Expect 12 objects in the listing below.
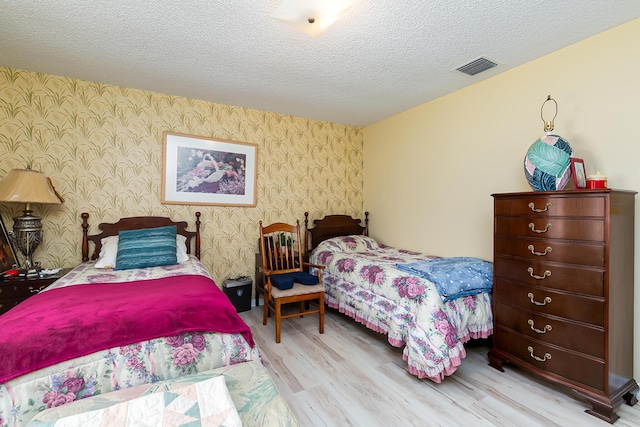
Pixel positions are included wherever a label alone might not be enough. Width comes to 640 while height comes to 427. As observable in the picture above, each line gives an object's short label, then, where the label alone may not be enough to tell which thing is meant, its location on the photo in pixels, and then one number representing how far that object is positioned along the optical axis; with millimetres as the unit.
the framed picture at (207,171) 3422
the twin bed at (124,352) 1246
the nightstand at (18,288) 2352
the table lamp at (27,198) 2445
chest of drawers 1800
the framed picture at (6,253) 2627
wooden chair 2949
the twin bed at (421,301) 2160
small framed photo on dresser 2051
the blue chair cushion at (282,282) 2951
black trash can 3543
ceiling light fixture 1803
